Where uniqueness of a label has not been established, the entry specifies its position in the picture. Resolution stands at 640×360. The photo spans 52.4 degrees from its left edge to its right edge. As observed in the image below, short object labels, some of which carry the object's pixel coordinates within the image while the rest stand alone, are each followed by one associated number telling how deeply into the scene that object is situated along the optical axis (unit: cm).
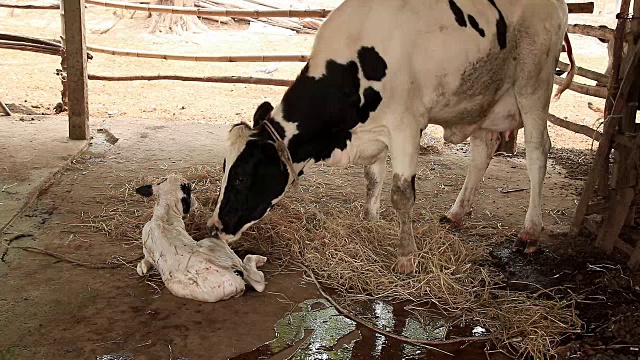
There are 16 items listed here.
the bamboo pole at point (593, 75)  670
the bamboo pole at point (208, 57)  845
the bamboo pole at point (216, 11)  815
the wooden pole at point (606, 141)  450
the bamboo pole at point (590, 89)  676
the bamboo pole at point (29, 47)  831
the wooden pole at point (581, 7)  690
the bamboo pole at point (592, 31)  636
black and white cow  398
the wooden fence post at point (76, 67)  678
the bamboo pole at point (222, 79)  845
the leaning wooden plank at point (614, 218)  442
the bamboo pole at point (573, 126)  613
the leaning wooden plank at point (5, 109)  797
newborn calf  352
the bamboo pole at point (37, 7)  965
